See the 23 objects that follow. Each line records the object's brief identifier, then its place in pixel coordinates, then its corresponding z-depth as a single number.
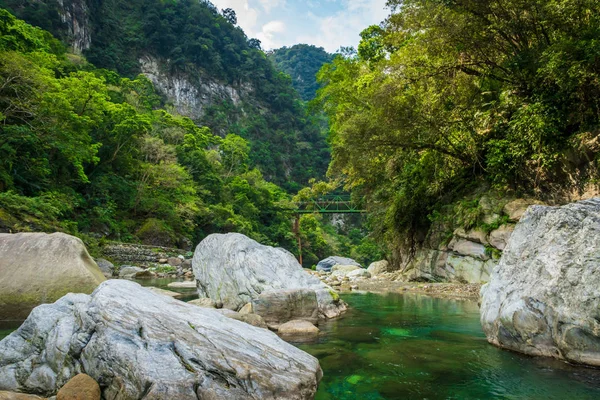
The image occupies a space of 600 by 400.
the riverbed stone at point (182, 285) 12.67
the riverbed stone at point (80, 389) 2.82
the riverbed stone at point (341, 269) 20.65
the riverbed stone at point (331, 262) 31.90
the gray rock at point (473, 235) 11.58
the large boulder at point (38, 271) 5.74
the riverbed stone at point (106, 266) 15.61
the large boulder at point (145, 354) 2.87
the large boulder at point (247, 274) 7.58
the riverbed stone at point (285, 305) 6.52
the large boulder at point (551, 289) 3.91
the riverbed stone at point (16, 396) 2.83
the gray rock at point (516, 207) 10.88
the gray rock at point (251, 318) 5.89
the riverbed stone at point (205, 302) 7.53
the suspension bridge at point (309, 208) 36.41
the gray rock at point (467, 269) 11.28
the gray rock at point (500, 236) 10.81
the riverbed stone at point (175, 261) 21.02
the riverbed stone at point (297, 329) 5.96
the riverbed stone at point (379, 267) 19.42
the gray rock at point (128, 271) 15.92
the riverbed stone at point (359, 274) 17.83
